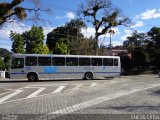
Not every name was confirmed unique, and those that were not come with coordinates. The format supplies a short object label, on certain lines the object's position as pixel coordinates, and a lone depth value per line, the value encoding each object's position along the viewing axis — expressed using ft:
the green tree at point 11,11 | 28.02
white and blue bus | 42.48
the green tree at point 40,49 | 90.19
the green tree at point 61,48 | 99.75
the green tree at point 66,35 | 101.46
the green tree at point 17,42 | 88.27
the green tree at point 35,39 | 91.33
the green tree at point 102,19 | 68.42
